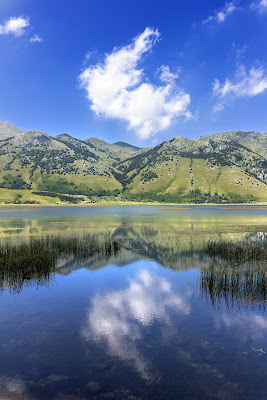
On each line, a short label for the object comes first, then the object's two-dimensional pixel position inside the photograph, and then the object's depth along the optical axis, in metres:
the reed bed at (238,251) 27.95
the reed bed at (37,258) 21.47
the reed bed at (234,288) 16.92
